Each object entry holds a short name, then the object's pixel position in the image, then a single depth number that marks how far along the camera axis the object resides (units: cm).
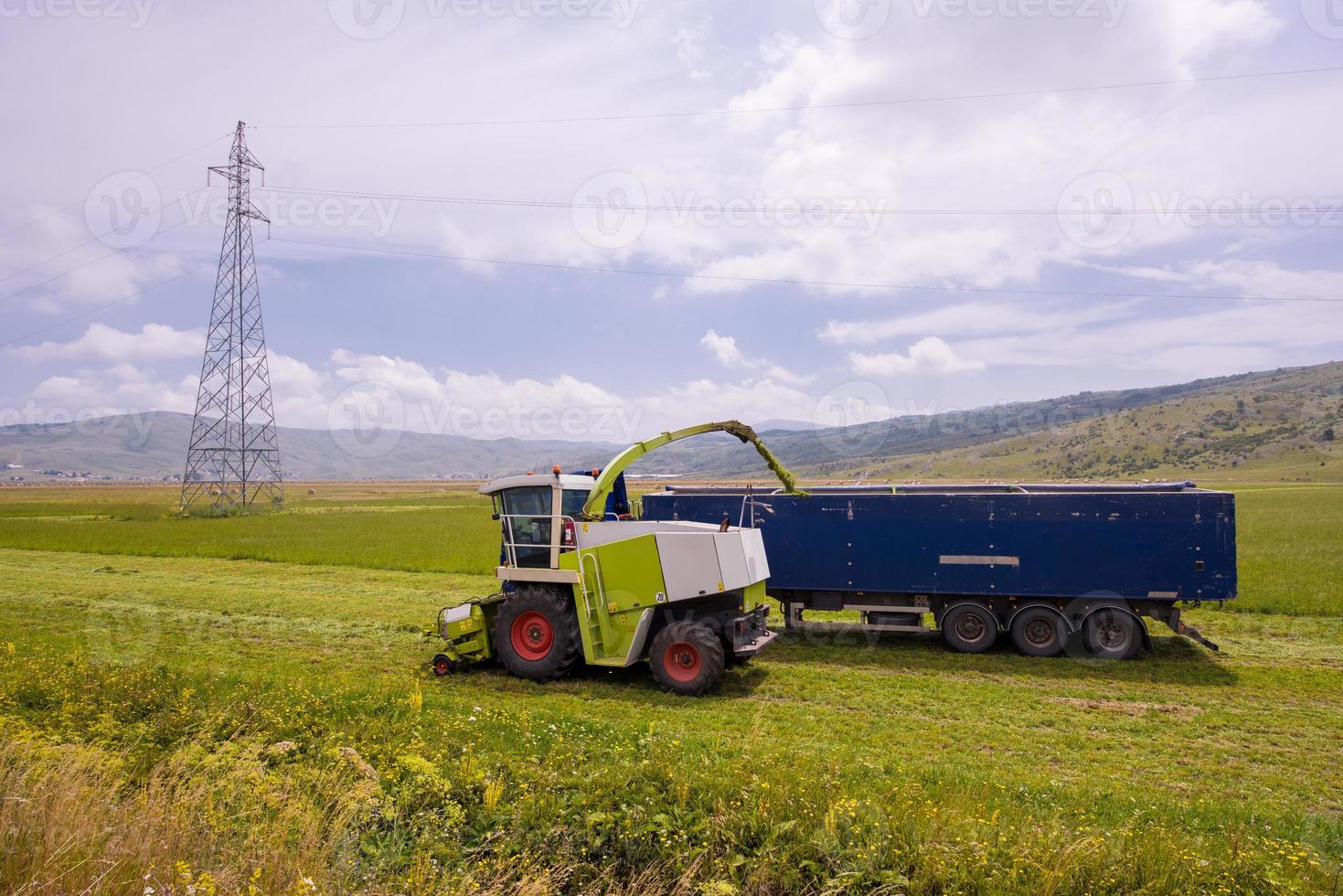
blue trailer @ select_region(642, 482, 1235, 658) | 1377
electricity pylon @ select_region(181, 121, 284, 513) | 5272
